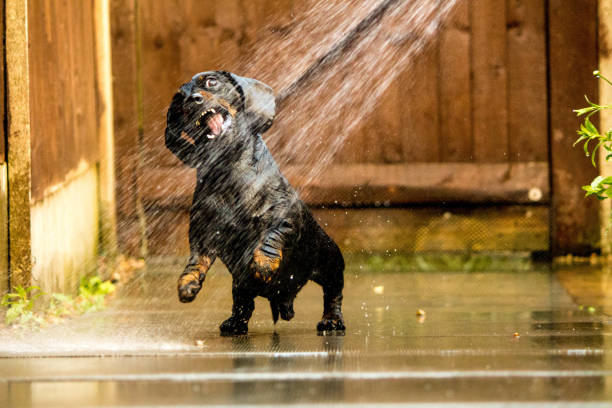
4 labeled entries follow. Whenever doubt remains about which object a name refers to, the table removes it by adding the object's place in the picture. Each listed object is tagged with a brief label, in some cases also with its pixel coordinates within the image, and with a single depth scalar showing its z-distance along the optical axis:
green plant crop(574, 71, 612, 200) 8.56
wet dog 7.85
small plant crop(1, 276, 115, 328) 9.30
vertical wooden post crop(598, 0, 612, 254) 13.02
